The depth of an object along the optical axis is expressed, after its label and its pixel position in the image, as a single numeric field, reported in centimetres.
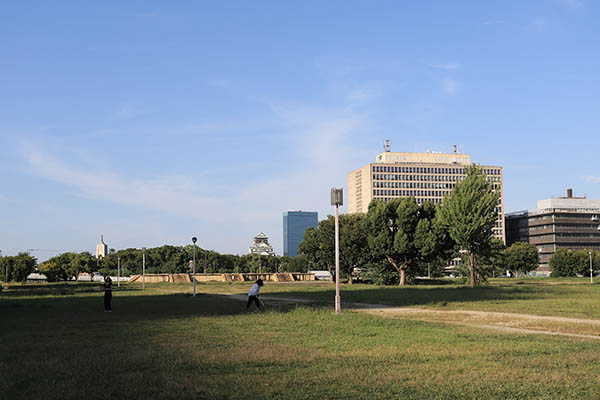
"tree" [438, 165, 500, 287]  6099
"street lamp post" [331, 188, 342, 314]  2657
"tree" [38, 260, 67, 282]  11466
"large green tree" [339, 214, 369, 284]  7975
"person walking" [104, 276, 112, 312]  2762
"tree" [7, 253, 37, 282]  10050
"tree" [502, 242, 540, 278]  14625
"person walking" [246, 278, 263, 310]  2840
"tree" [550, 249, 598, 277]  13412
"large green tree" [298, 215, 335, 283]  8400
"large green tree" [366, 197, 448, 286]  6956
